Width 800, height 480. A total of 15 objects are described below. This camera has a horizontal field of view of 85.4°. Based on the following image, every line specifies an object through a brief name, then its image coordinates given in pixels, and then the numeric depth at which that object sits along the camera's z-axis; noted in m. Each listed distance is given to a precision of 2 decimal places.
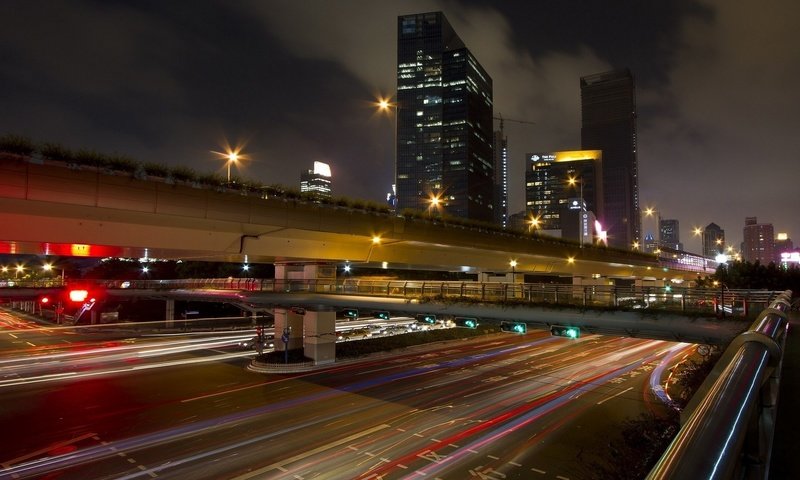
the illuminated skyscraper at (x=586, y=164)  193.61
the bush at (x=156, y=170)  21.41
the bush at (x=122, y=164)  20.36
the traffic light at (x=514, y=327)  23.22
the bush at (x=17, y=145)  17.72
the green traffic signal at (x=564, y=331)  20.98
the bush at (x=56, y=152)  18.73
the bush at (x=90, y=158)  19.56
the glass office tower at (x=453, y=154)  192.12
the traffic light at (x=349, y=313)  31.98
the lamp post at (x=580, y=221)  98.19
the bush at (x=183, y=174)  22.39
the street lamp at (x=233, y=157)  27.89
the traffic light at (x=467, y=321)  24.66
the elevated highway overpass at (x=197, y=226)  18.97
